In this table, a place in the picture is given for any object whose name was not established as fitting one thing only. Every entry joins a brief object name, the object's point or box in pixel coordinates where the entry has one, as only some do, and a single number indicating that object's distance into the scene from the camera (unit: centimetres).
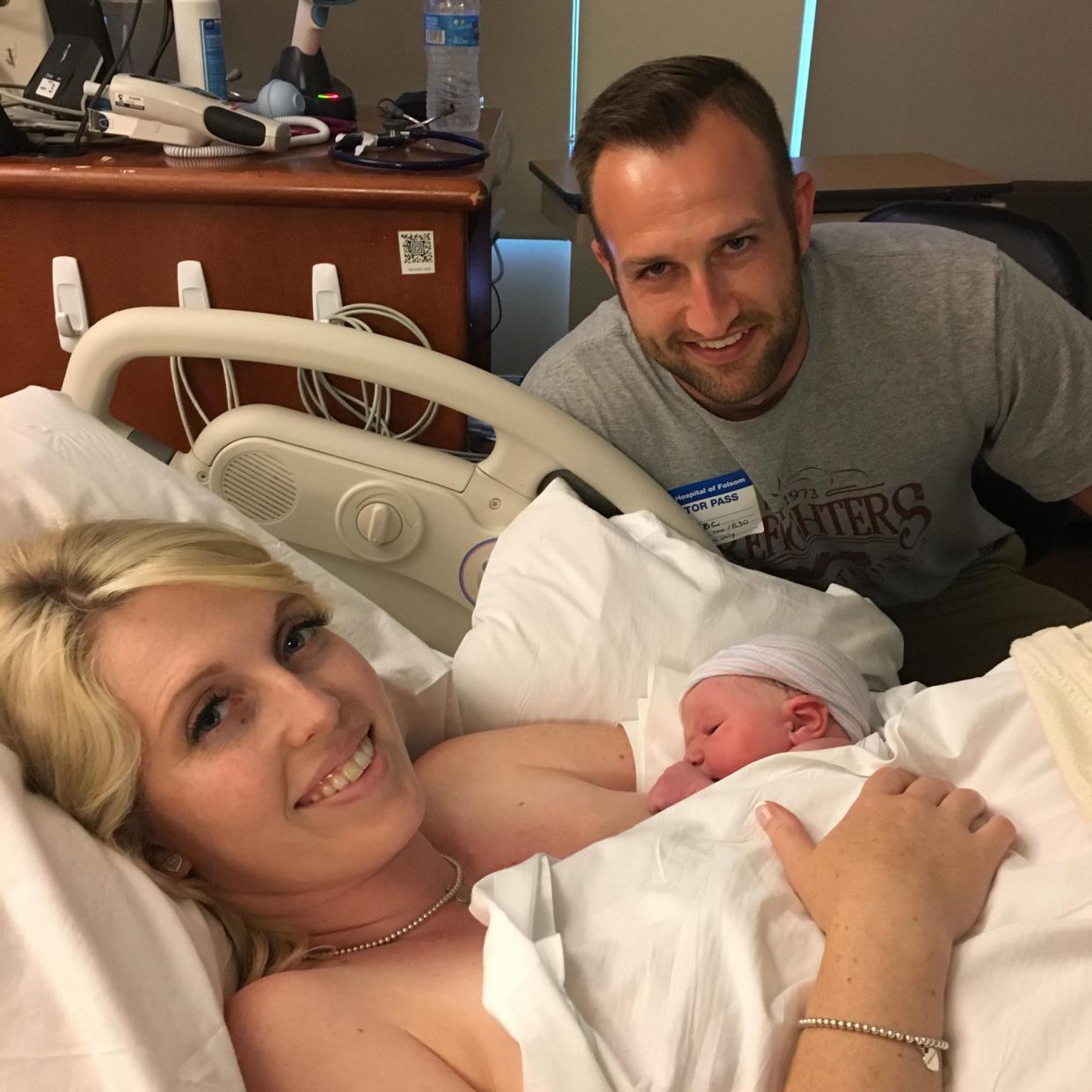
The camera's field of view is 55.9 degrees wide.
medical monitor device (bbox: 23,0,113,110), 181
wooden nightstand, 158
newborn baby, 120
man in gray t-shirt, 150
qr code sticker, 162
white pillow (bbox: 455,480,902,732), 136
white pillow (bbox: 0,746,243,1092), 78
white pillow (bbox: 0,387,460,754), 127
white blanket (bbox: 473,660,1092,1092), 83
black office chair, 182
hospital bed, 82
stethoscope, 167
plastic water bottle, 209
